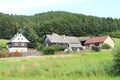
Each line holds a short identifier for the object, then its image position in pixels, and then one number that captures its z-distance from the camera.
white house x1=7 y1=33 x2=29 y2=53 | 107.81
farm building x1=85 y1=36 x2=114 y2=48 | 106.82
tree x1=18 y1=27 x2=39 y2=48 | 112.22
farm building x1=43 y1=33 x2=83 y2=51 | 103.30
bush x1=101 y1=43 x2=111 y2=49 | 89.06
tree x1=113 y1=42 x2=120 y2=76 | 23.50
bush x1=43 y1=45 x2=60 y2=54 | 80.31
